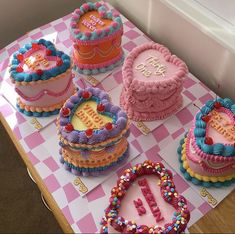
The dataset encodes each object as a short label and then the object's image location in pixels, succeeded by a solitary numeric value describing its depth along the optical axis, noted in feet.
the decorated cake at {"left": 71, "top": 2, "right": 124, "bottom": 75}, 5.29
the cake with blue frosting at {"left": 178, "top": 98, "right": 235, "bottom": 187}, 4.18
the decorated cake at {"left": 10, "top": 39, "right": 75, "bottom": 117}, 4.91
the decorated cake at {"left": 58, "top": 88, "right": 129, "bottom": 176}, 4.30
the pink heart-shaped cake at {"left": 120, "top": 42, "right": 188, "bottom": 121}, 4.71
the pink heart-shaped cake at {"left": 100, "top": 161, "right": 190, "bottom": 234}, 3.81
